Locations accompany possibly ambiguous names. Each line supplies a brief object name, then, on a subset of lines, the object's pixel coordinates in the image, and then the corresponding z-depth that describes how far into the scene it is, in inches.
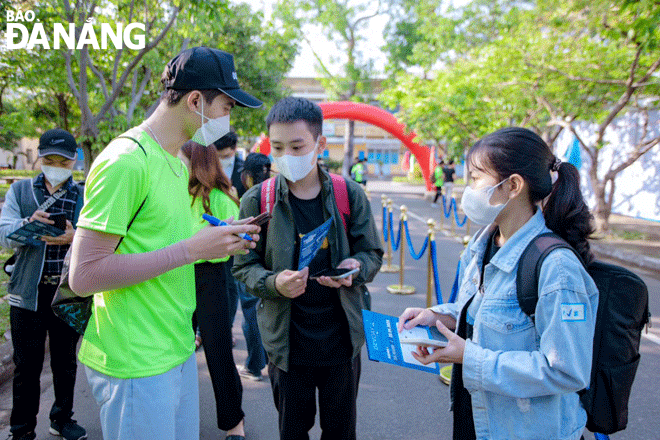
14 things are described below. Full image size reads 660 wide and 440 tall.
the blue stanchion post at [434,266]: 181.3
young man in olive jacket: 88.0
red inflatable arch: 976.3
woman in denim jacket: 56.5
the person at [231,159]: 177.6
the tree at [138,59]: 306.7
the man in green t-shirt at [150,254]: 59.1
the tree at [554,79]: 378.6
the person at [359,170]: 852.0
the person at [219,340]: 125.0
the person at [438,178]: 783.1
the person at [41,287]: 118.7
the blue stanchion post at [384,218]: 378.6
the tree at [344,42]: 1267.2
